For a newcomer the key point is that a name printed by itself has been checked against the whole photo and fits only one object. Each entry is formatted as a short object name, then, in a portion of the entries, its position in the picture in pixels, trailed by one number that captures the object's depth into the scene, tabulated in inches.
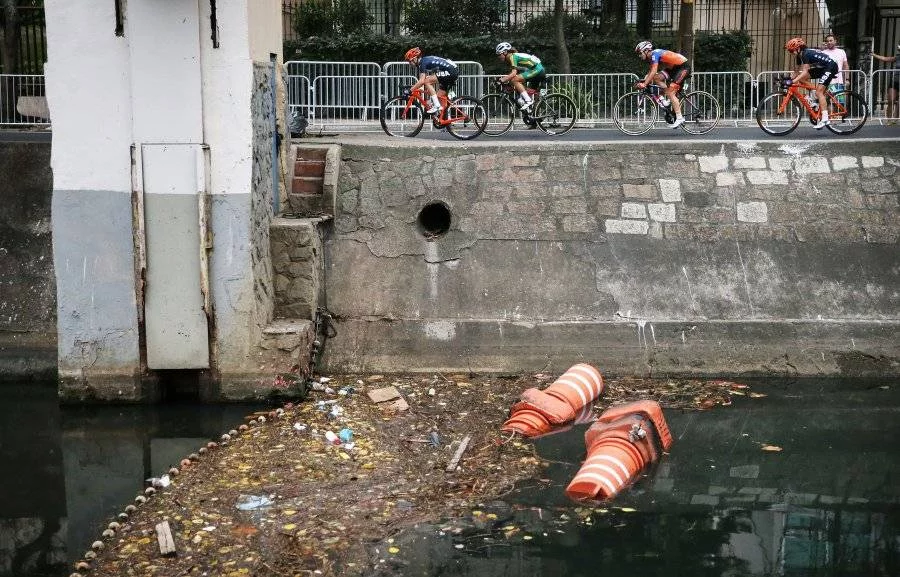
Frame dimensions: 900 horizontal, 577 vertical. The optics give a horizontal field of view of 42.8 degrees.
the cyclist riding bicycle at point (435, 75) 636.1
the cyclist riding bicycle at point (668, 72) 639.8
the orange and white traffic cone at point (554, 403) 410.0
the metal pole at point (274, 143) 486.6
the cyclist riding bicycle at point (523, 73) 652.1
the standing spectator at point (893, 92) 735.7
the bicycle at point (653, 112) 653.9
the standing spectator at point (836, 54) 737.6
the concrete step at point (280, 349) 444.5
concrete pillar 430.3
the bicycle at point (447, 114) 627.8
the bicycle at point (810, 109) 609.6
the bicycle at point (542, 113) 663.8
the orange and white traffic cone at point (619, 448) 345.7
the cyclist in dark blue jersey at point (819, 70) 605.6
